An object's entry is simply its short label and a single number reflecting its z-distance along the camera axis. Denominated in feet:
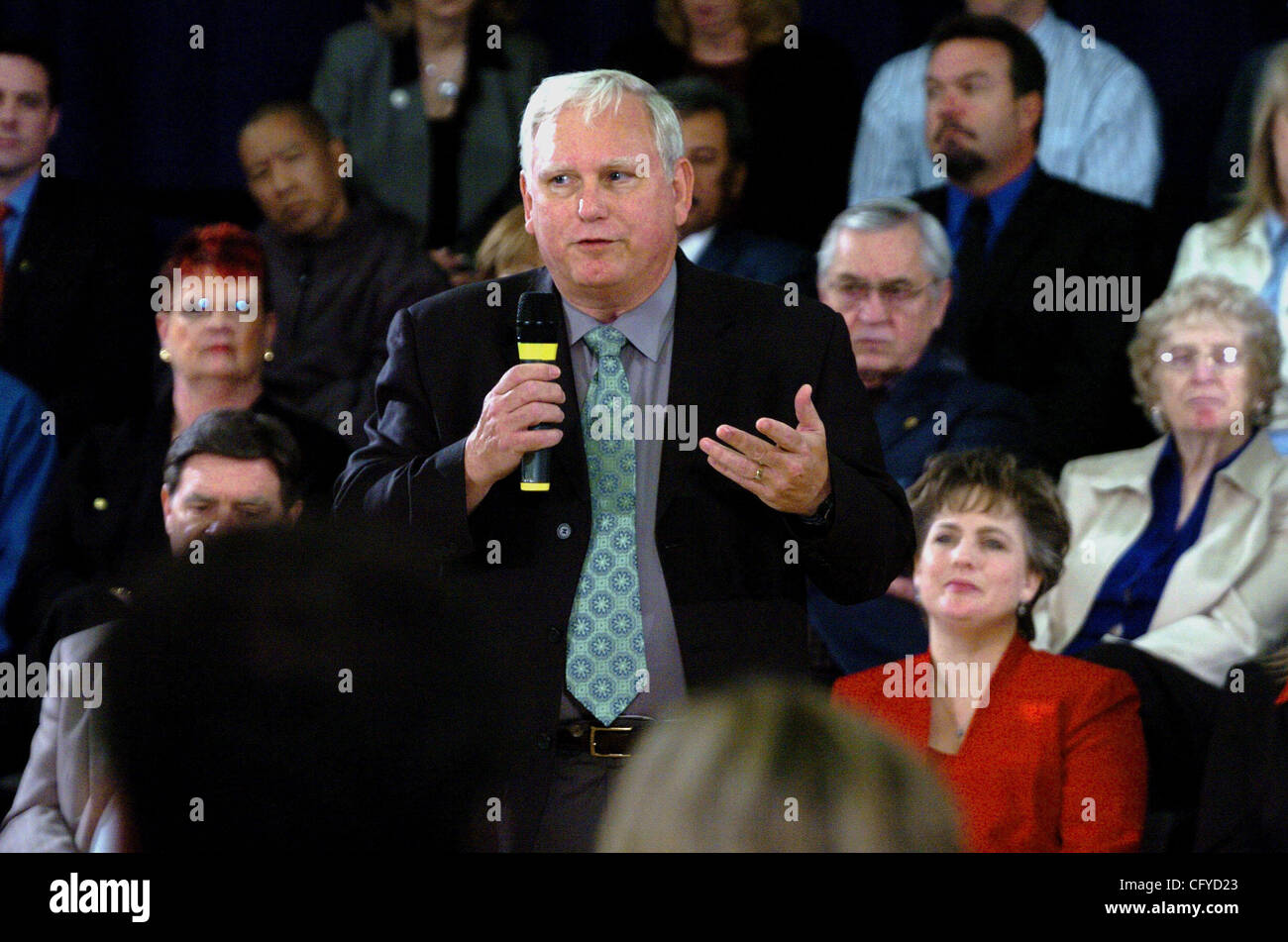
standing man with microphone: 13.80
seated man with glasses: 22.37
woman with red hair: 22.95
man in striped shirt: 26.73
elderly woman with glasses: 22.13
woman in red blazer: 18.42
